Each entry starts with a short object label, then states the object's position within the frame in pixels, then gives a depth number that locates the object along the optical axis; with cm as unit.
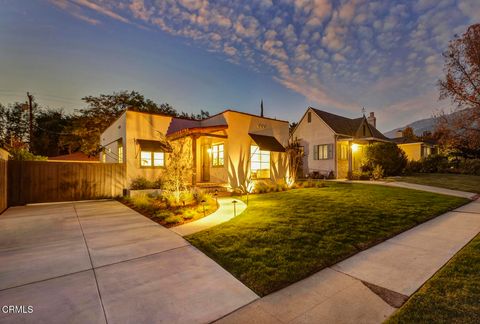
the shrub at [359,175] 1772
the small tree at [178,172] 901
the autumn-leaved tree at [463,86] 858
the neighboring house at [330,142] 1978
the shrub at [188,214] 706
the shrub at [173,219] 657
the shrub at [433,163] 2258
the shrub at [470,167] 2022
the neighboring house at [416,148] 2678
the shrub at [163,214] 719
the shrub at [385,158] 1816
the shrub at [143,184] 1208
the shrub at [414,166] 2147
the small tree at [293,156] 1473
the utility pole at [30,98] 2150
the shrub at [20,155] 1070
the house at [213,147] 1239
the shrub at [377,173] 1683
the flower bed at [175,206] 701
